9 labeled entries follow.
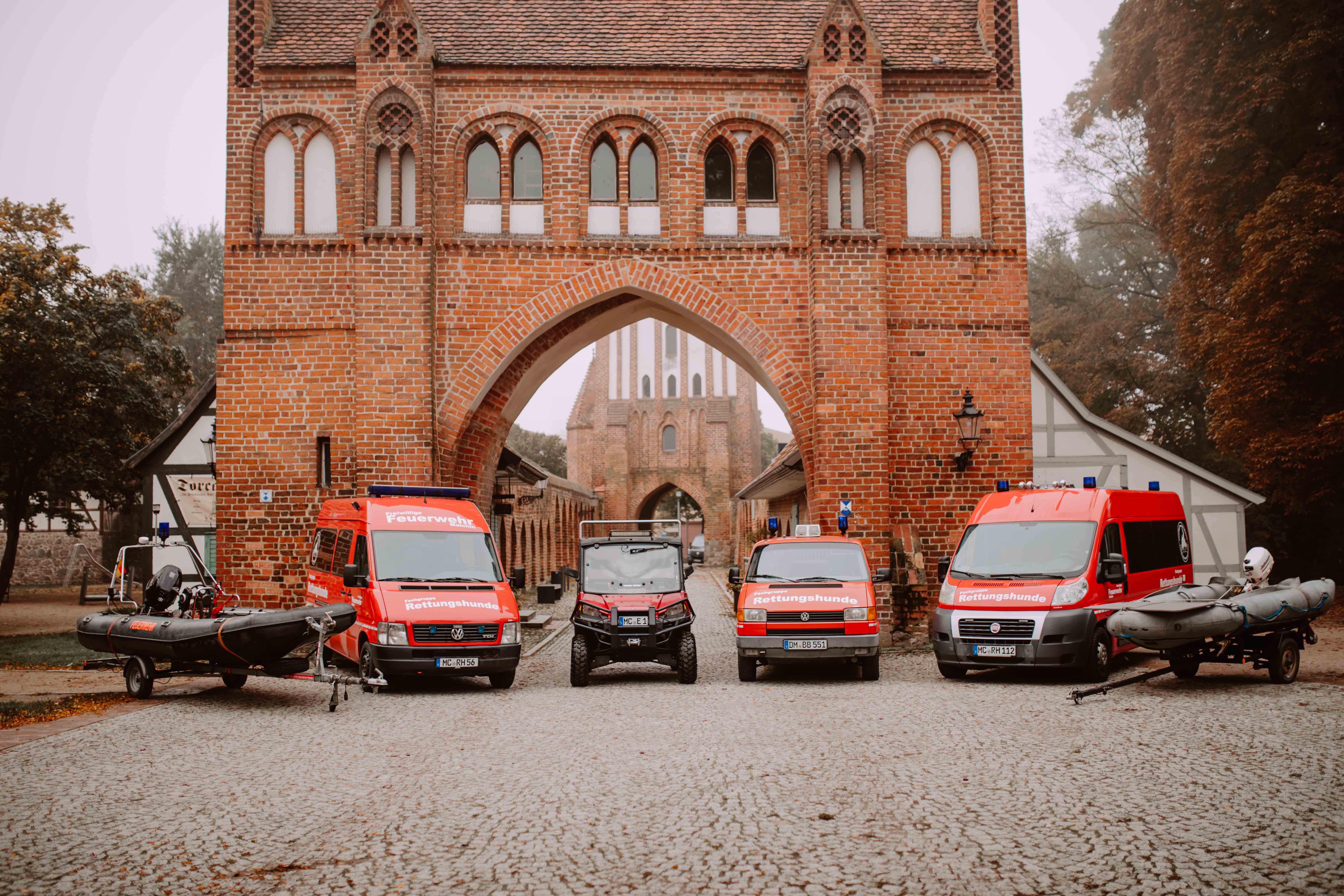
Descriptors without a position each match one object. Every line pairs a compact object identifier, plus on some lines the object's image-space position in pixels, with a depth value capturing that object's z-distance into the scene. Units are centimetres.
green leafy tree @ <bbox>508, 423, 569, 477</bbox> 6962
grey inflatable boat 981
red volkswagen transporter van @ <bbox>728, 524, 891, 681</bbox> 1174
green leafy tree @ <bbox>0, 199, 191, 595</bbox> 1884
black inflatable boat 986
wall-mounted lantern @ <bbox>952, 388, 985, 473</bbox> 1598
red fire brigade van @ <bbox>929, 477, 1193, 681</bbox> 1110
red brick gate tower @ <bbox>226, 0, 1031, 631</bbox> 1588
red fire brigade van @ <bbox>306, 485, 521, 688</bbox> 1116
